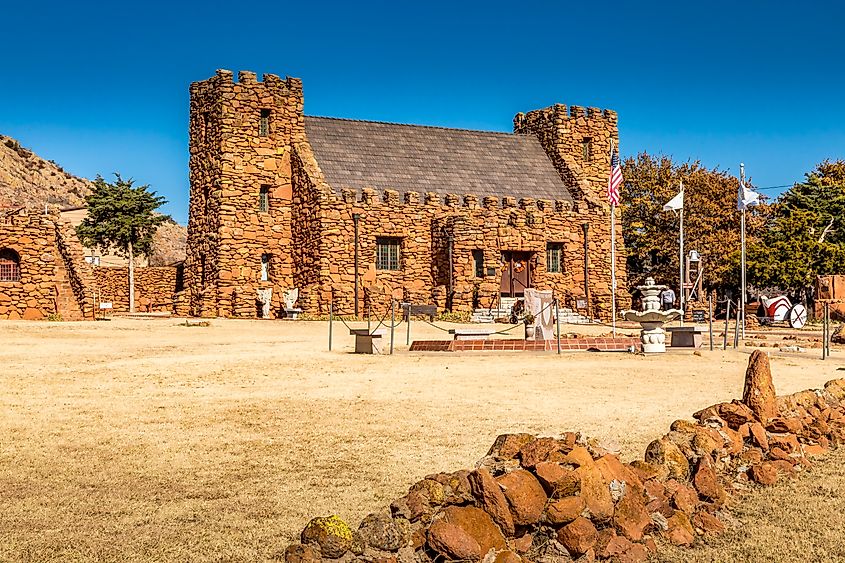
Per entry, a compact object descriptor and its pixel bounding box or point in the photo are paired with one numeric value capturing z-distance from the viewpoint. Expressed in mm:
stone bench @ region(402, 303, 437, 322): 37625
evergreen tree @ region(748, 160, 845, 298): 46062
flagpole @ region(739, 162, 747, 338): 36509
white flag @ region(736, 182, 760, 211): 36500
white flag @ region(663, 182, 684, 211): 39969
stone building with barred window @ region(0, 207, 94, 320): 33031
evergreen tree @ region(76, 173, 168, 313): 46562
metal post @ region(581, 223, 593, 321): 44250
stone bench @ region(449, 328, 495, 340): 23594
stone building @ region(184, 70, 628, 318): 40594
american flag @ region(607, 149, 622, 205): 31750
